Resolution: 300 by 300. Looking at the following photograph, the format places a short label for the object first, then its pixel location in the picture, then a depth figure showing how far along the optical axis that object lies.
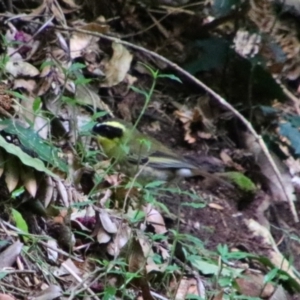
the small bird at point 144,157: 8.06
